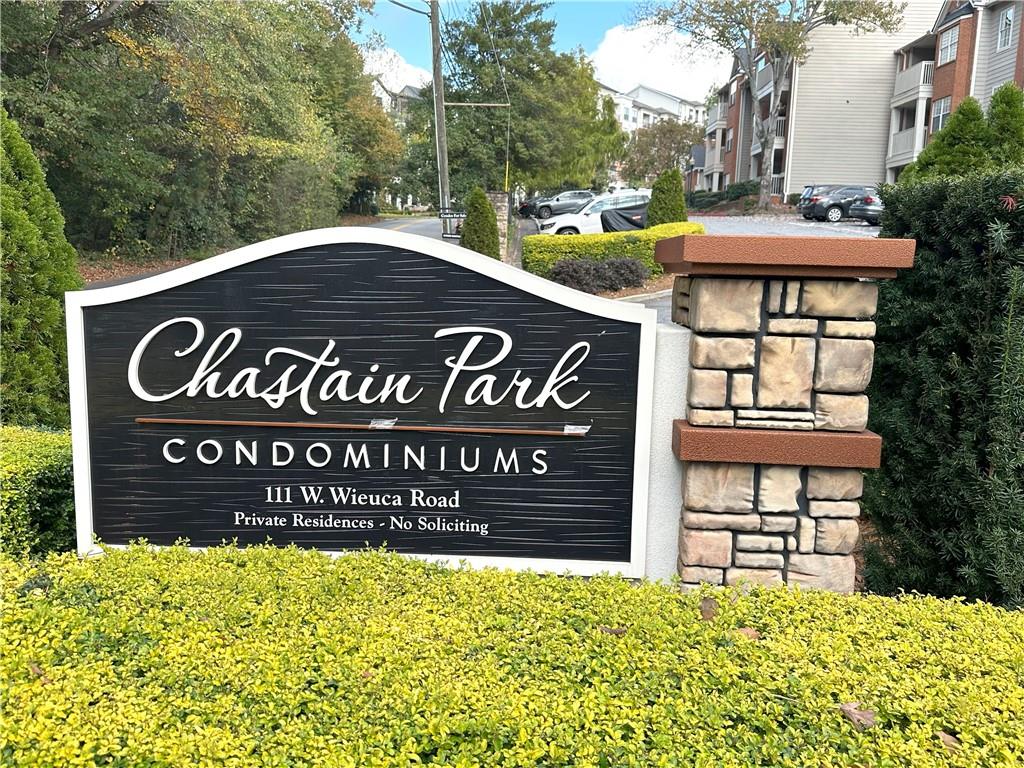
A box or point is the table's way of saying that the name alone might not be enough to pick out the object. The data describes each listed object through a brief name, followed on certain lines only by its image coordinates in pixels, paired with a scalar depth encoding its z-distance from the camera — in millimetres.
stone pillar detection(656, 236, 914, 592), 3354
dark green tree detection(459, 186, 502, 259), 18328
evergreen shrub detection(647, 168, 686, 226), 21328
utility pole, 17594
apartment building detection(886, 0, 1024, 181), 29031
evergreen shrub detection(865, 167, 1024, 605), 3346
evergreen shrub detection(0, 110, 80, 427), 5242
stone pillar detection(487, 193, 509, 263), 22000
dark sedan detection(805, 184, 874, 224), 29016
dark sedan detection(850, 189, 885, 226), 27984
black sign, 3641
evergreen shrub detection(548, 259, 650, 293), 16609
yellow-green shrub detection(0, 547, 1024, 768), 2096
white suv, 25203
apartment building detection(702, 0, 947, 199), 37219
